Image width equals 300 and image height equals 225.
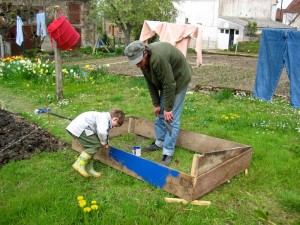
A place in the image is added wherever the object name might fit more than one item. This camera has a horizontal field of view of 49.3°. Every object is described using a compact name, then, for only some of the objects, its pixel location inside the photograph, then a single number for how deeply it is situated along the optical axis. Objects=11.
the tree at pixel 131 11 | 20.31
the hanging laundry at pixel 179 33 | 9.69
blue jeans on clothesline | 8.23
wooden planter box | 3.58
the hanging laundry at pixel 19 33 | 13.66
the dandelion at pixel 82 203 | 3.25
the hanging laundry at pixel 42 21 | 13.27
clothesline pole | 7.78
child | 4.08
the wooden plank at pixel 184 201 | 3.53
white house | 34.50
